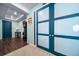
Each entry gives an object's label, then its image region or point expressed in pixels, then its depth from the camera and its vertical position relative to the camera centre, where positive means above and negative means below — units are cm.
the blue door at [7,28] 547 +15
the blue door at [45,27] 203 +11
